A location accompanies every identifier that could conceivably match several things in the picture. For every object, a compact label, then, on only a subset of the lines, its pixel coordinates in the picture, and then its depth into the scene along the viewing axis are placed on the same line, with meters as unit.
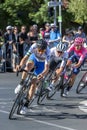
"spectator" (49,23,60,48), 21.49
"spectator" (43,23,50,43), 22.16
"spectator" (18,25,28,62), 21.02
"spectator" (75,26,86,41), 23.34
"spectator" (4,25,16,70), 20.84
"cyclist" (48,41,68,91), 13.07
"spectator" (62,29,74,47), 23.99
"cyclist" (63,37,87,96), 13.62
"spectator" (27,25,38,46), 21.30
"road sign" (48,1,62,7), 28.17
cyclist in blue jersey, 11.46
